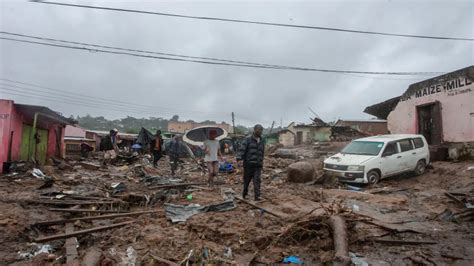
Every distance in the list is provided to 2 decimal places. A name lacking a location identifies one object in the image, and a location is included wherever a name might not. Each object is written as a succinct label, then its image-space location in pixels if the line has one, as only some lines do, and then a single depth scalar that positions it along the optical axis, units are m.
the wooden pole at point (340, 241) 3.58
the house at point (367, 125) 35.49
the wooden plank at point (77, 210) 5.82
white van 9.60
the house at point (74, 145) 18.55
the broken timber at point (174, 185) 8.38
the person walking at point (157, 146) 12.03
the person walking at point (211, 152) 8.39
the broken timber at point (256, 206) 5.43
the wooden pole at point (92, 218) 5.11
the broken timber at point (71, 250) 3.76
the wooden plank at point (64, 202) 6.42
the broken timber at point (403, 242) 4.45
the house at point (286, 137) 39.69
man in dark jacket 6.76
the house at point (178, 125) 59.73
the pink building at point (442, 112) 12.29
